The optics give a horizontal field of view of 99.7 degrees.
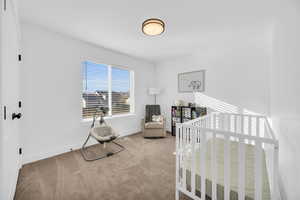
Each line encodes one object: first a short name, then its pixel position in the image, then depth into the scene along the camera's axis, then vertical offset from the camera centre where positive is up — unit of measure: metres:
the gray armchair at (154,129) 3.68 -0.87
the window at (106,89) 3.15 +0.30
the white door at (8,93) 0.96 +0.07
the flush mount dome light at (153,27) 1.75 +1.03
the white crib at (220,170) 0.96 -0.74
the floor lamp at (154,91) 4.26 +0.28
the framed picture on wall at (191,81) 3.56 +0.53
